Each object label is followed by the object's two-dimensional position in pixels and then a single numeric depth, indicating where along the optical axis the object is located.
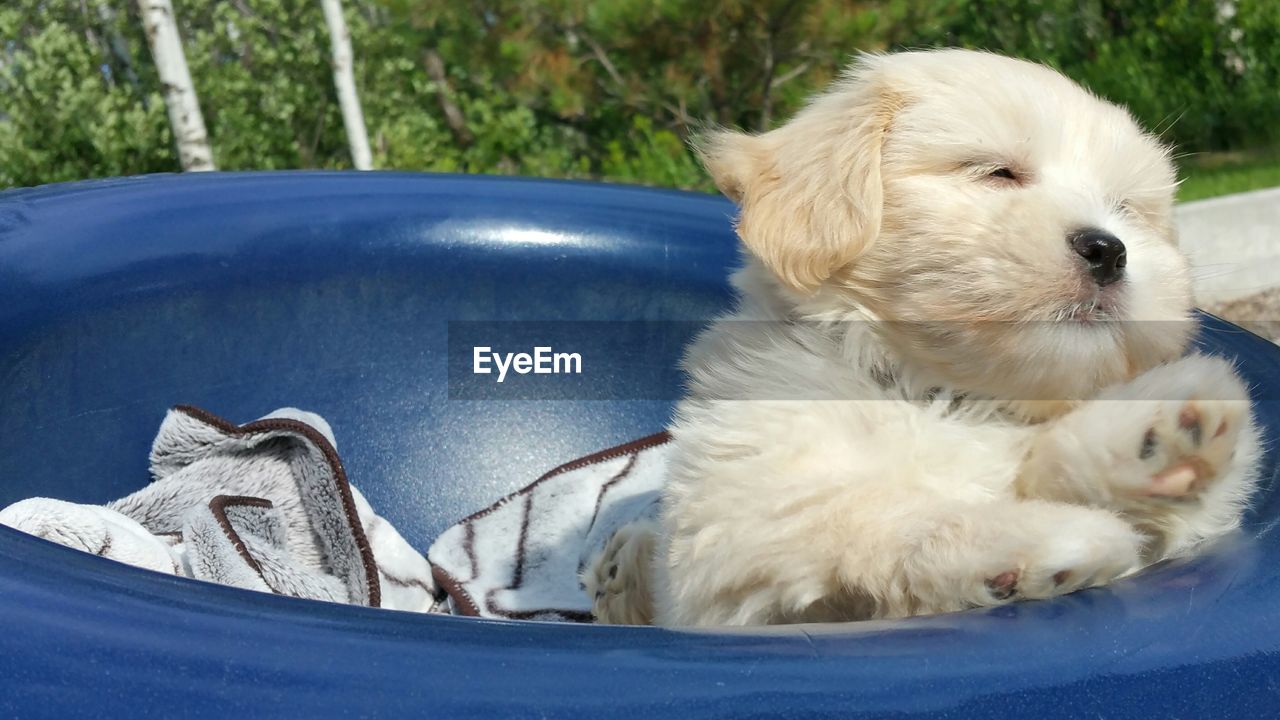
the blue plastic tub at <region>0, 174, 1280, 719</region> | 0.59
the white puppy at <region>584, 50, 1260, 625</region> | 0.67
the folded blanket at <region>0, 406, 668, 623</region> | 0.91
